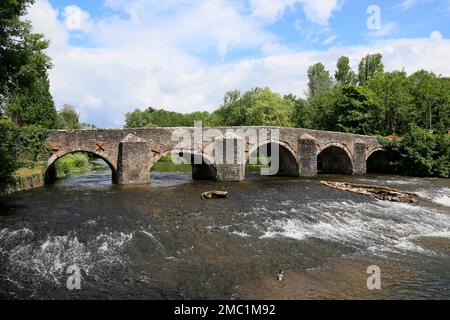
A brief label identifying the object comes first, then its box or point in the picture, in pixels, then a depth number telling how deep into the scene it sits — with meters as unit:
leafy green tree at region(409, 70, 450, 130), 47.50
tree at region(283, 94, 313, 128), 58.28
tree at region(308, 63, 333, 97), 73.38
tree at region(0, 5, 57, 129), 16.11
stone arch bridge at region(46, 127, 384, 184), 25.62
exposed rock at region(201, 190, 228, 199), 21.03
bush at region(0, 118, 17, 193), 15.39
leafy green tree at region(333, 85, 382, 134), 45.66
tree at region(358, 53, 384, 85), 68.69
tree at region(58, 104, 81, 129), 64.62
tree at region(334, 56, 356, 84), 73.06
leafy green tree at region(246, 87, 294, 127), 51.34
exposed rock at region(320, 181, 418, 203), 21.76
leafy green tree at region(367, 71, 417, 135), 47.28
